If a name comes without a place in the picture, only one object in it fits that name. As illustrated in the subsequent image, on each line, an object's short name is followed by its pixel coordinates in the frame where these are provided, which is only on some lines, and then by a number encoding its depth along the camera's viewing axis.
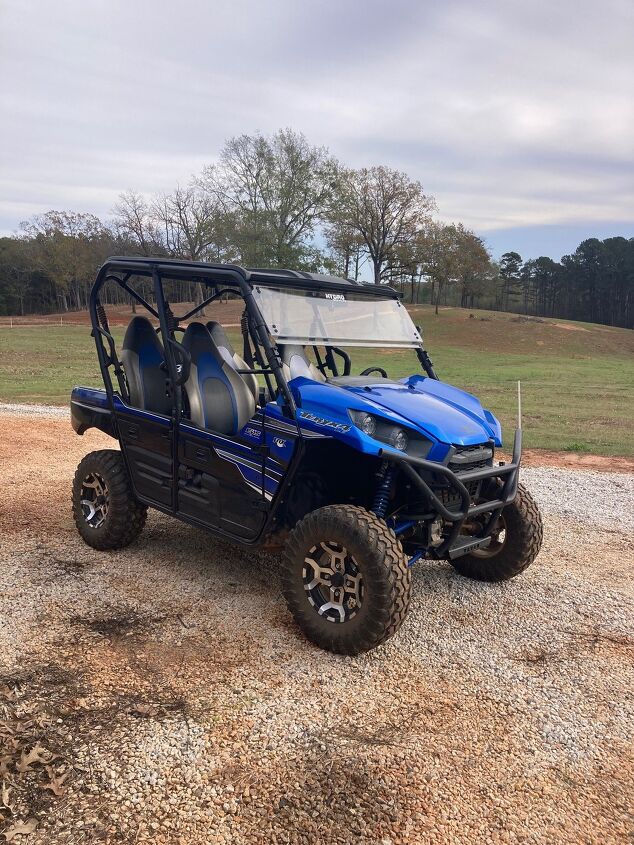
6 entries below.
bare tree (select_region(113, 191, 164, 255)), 51.58
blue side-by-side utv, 3.78
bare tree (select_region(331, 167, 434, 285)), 53.47
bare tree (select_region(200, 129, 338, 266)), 46.28
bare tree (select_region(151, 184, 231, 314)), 48.28
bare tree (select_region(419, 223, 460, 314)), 54.97
